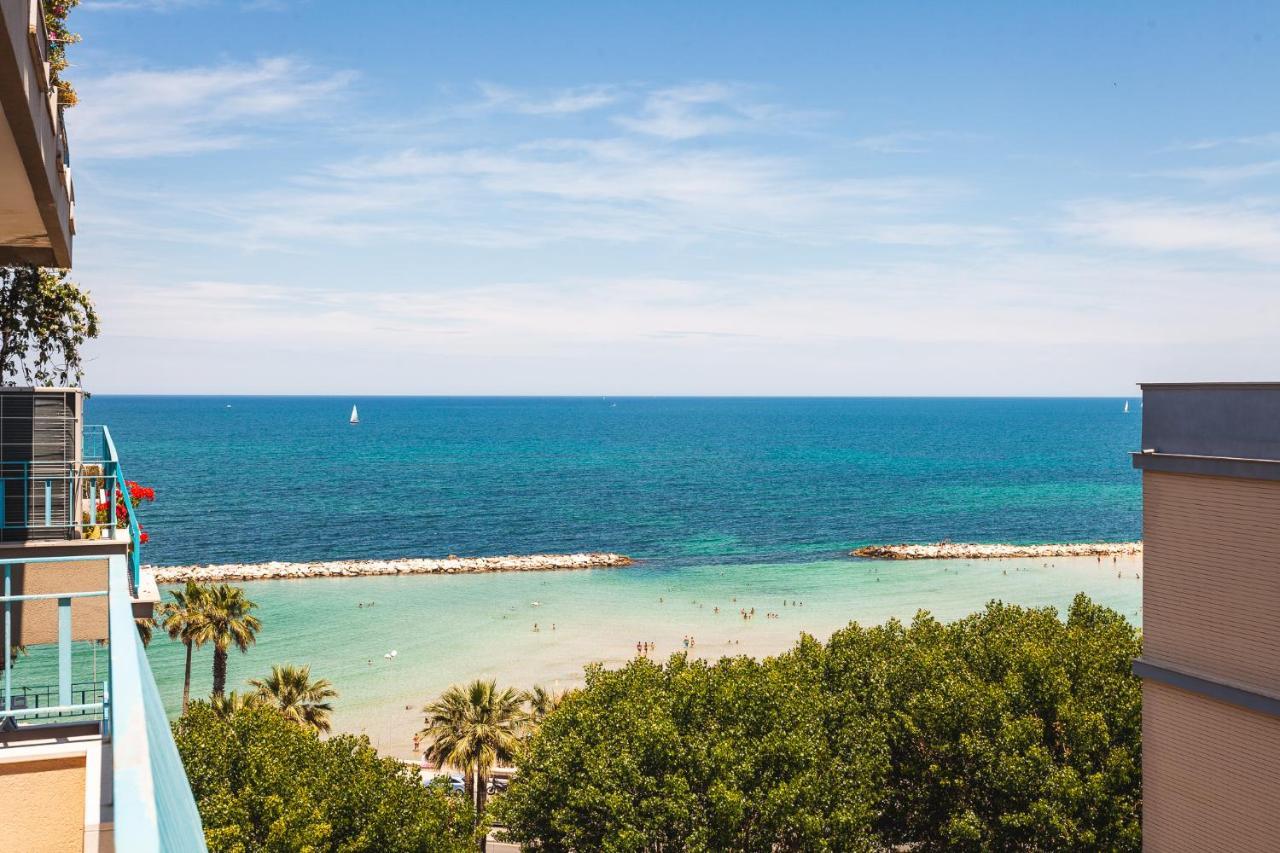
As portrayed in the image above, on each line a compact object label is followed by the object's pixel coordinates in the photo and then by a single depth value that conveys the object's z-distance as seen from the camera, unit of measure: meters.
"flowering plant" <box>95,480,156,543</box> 14.01
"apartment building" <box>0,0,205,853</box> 3.86
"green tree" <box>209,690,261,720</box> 30.47
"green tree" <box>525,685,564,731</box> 34.25
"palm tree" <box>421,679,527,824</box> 30.09
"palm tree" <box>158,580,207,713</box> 37.59
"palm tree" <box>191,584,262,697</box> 37.88
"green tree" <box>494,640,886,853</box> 20.47
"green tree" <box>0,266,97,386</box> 27.20
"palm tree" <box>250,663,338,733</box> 33.09
